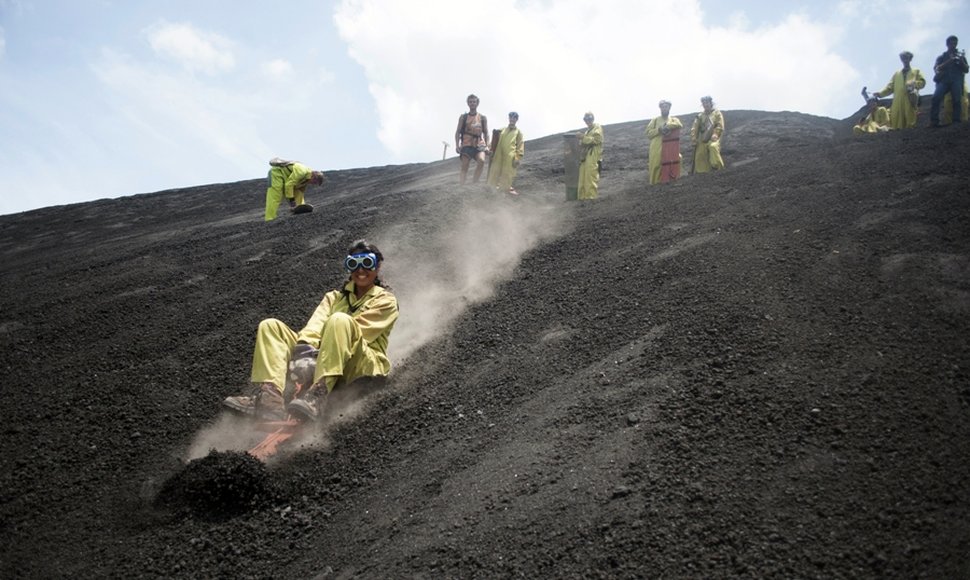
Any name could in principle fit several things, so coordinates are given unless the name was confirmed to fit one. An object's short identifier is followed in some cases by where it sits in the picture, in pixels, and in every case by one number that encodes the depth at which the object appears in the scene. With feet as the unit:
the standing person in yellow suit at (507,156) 39.70
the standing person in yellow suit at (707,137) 38.91
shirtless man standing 39.09
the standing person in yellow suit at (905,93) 41.14
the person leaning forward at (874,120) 46.52
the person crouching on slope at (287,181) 32.55
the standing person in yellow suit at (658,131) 39.17
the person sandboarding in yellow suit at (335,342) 14.37
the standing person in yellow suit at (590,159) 37.68
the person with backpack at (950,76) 37.14
